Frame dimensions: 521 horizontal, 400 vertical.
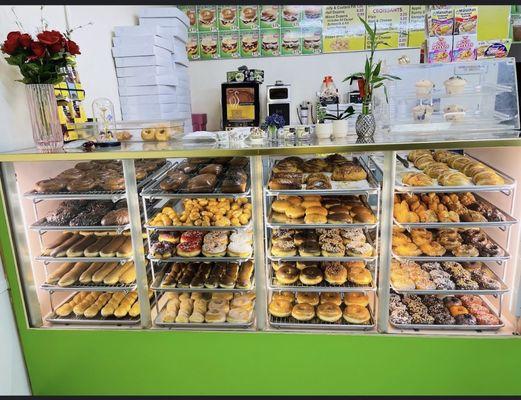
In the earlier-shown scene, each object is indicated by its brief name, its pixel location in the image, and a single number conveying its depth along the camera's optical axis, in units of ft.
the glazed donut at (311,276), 7.98
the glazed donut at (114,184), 7.74
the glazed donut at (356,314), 7.68
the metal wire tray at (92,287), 7.99
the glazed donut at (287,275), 8.08
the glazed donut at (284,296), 8.40
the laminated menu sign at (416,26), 17.60
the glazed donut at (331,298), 8.23
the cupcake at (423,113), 8.30
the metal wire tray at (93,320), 8.21
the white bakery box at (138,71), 13.87
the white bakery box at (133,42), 13.64
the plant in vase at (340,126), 7.98
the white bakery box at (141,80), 13.95
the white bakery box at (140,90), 14.11
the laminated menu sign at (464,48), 14.28
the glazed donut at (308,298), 8.23
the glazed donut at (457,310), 7.82
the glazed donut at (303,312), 7.88
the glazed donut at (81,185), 7.80
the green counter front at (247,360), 7.39
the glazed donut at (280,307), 7.99
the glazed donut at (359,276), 7.92
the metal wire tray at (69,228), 7.73
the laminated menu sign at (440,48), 14.24
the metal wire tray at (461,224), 7.29
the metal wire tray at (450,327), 7.46
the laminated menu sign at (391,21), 17.70
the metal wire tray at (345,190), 7.20
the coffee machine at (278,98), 17.33
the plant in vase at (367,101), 7.55
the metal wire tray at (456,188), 7.02
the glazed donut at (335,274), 7.94
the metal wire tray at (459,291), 7.54
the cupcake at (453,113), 8.32
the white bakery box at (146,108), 14.26
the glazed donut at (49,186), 7.82
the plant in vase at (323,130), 8.03
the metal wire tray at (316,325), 7.65
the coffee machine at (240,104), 16.99
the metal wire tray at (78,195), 7.49
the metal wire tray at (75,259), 7.96
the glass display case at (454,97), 8.03
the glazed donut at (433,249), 7.78
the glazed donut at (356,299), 8.07
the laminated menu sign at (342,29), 17.92
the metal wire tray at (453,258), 7.47
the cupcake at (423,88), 8.28
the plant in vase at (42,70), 7.38
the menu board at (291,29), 17.81
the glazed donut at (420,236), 8.06
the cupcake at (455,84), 8.17
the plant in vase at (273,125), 7.97
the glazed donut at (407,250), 7.72
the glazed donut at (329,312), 7.78
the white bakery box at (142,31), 13.79
